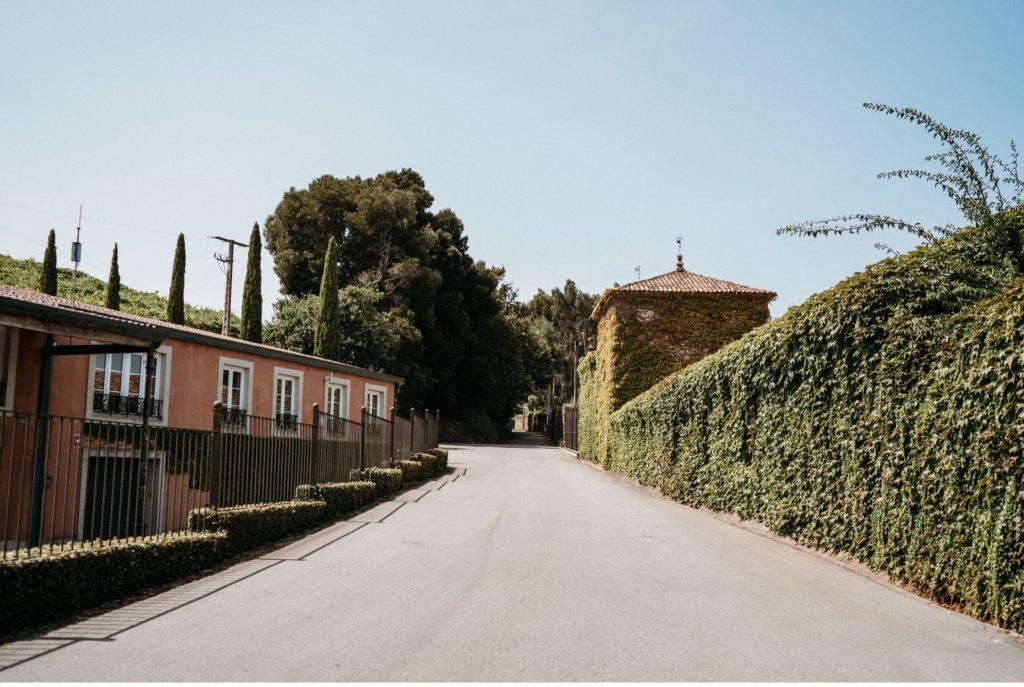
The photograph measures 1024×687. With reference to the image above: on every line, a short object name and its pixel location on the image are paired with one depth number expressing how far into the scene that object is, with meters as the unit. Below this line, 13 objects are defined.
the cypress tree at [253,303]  38.00
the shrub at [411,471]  19.75
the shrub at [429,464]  21.98
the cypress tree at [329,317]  36.50
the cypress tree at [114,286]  39.25
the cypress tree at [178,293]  37.88
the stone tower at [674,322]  30.41
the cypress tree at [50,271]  38.75
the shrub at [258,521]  9.45
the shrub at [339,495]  12.82
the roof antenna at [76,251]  25.84
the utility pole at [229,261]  35.88
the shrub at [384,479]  16.39
